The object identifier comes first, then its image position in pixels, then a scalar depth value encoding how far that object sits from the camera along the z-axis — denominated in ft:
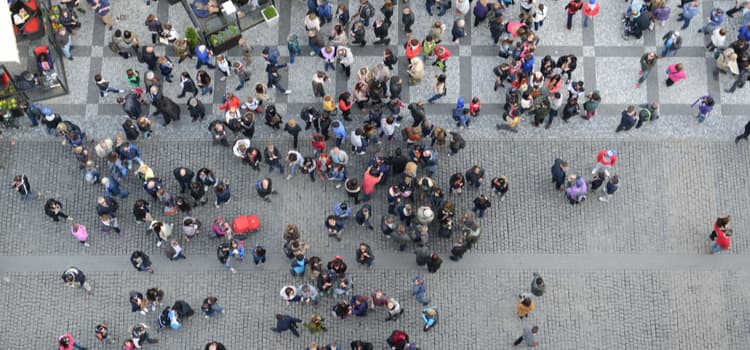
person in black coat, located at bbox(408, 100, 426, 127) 76.96
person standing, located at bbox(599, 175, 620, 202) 74.08
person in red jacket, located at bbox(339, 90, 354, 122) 77.71
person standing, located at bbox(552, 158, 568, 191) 74.74
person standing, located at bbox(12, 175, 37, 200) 74.74
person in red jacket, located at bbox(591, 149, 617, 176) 75.31
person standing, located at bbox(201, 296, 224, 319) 69.82
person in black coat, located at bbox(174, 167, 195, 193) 73.56
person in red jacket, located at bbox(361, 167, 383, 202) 74.38
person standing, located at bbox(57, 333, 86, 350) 67.31
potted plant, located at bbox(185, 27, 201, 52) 82.38
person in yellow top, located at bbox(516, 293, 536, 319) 70.23
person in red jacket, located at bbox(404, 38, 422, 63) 80.53
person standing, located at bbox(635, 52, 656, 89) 78.81
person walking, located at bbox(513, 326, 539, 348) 69.50
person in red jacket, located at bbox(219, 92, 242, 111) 77.41
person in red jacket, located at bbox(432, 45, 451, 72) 81.00
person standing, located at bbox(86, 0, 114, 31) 84.12
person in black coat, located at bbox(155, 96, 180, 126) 78.18
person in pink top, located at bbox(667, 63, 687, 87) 79.54
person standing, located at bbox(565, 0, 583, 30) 82.38
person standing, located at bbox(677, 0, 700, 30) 81.35
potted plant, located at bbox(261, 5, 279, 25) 86.02
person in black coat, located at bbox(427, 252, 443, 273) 71.31
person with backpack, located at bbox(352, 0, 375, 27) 82.28
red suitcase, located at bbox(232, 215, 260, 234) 75.82
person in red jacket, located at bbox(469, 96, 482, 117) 77.92
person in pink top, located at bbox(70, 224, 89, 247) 72.84
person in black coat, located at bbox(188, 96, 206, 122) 77.71
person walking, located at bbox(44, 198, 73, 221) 73.51
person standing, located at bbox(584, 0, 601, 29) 83.15
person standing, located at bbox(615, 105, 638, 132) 77.30
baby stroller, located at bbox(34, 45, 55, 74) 81.92
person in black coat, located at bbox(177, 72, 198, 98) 78.84
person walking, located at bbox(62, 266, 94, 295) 70.64
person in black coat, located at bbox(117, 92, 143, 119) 78.43
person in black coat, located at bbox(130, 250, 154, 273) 71.20
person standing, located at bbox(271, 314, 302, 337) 69.50
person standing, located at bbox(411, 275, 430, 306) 71.00
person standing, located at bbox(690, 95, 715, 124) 77.15
